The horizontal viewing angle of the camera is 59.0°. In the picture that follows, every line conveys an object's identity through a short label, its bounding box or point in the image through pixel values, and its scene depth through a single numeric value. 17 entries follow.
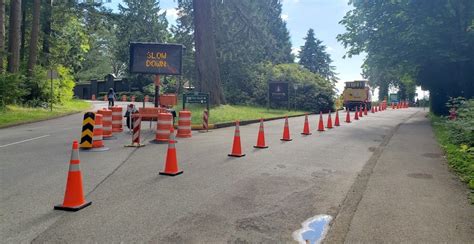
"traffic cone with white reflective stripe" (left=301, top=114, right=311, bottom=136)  15.94
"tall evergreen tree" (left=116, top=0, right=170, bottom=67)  58.56
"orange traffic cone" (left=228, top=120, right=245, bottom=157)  10.31
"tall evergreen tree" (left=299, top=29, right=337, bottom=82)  78.56
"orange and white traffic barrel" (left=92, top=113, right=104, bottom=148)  11.30
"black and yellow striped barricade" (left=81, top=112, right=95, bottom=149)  10.91
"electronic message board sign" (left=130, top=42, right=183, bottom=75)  18.17
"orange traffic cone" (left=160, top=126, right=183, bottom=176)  7.82
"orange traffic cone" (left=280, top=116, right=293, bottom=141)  13.85
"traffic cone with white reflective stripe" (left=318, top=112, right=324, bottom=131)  17.69
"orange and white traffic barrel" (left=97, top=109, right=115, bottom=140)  13.85
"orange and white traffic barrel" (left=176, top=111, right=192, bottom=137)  14.51
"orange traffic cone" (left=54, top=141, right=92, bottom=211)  5.56
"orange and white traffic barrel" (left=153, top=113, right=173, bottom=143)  12.98
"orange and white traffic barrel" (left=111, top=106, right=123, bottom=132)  16.03
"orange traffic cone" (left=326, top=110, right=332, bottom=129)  19.14
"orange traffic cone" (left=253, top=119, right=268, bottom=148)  11.98
